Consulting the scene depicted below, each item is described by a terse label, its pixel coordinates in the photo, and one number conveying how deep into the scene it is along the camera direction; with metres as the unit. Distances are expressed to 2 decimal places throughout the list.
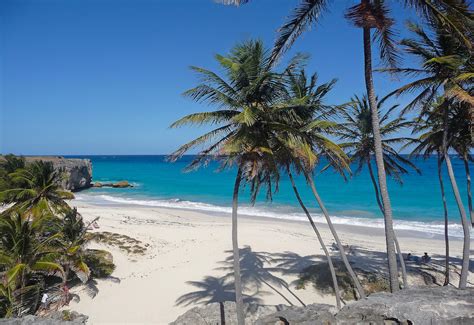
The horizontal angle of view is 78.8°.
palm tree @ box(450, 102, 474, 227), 9.07
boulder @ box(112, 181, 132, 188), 52.53
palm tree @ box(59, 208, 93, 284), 10.28
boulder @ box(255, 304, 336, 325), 5.74
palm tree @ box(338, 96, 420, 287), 10.23
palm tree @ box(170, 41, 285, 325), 6.65
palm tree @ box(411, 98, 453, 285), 9.97
